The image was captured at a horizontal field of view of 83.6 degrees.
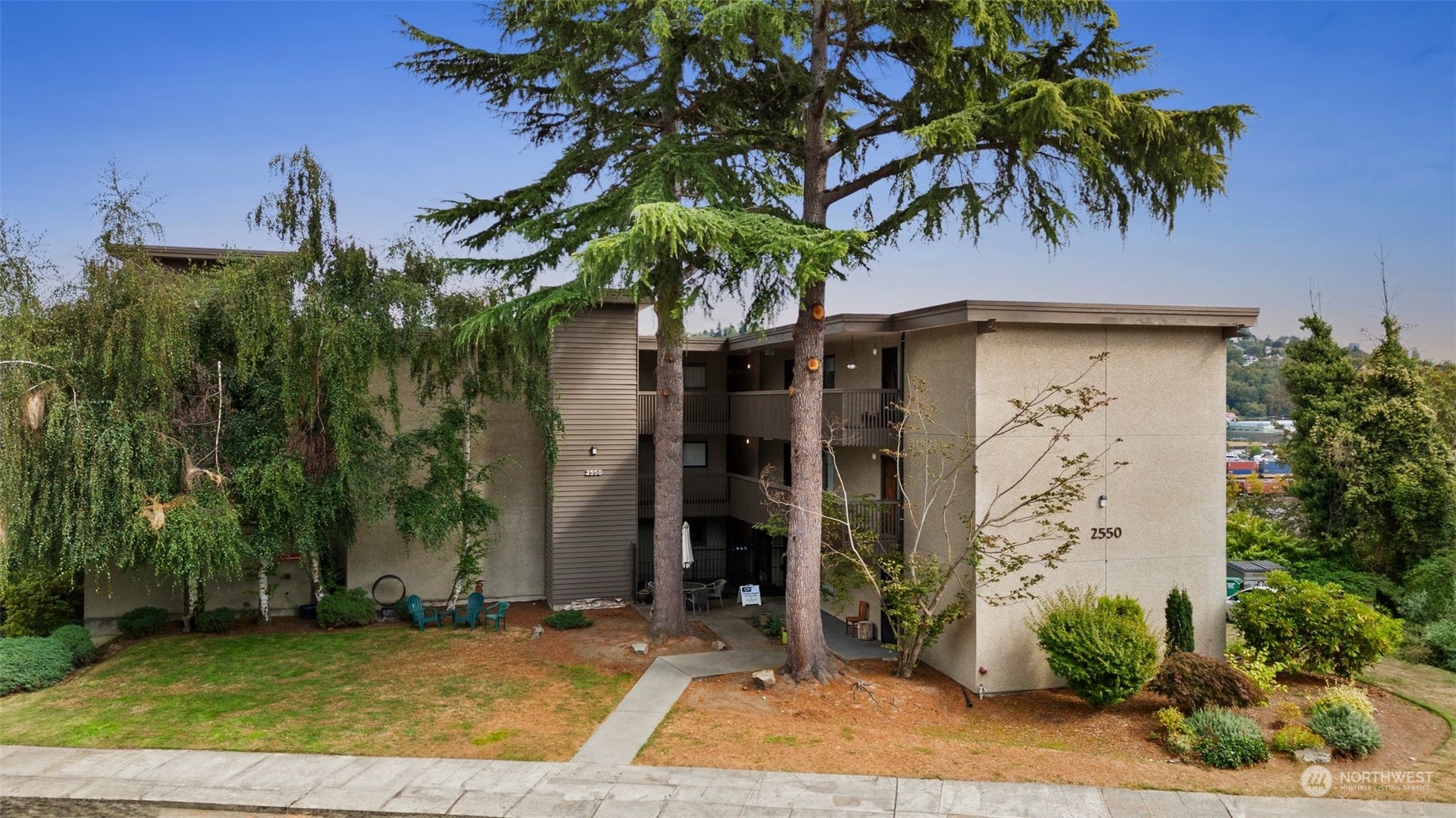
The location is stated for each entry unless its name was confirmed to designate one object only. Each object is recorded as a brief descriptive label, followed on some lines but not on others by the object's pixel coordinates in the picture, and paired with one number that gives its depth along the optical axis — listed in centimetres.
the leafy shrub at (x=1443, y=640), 1678
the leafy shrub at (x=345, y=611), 1783
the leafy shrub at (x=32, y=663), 1395
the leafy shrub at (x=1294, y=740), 1141
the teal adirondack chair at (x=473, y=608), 1809
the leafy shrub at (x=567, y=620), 1811
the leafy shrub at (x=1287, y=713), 1251
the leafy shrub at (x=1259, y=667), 1366
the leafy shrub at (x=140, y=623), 1722
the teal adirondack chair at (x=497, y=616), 1803
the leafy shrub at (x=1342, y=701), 1197
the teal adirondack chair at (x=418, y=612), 1797
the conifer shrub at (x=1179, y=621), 1454
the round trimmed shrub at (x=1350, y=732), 1144
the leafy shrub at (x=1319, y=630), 1409
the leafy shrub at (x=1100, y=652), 1269
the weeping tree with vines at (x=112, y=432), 1340
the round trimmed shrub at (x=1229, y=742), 1098
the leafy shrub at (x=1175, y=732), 1138
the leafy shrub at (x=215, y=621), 1745
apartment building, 1424
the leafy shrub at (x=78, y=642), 1530
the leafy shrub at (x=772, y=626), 1745
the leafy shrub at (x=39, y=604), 1730
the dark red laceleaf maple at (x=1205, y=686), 1247
